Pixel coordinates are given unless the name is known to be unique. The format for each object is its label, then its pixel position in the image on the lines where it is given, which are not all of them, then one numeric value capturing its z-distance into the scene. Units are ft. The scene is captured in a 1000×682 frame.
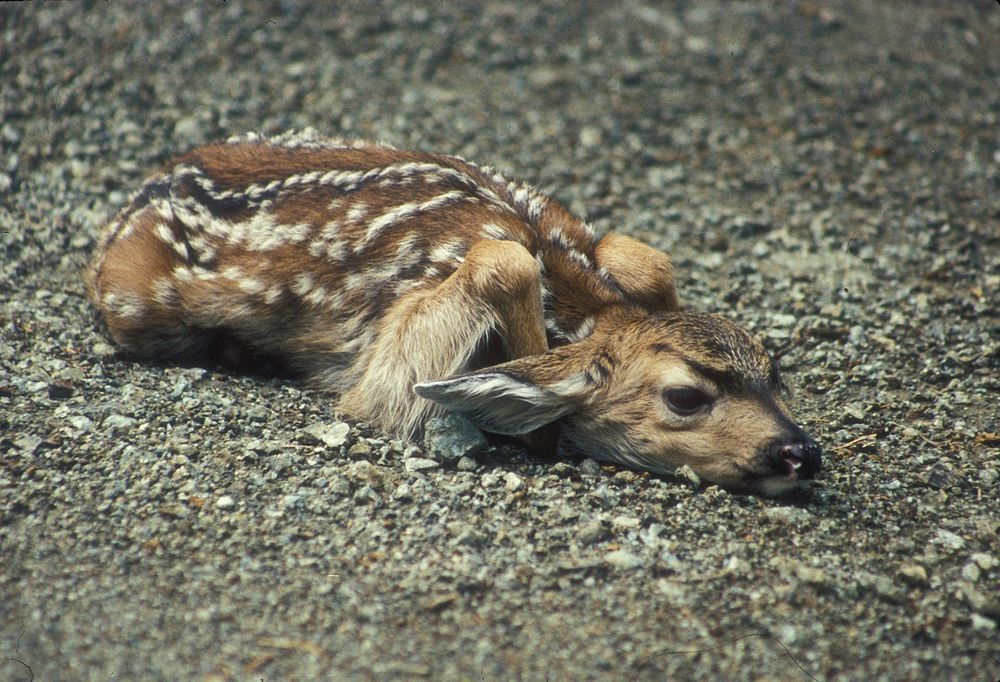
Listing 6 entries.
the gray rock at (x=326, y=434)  29.94
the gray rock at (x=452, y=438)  29.50
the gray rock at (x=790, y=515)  26.91
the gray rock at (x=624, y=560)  25.21
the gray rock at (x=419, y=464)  29.07
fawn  28.76
